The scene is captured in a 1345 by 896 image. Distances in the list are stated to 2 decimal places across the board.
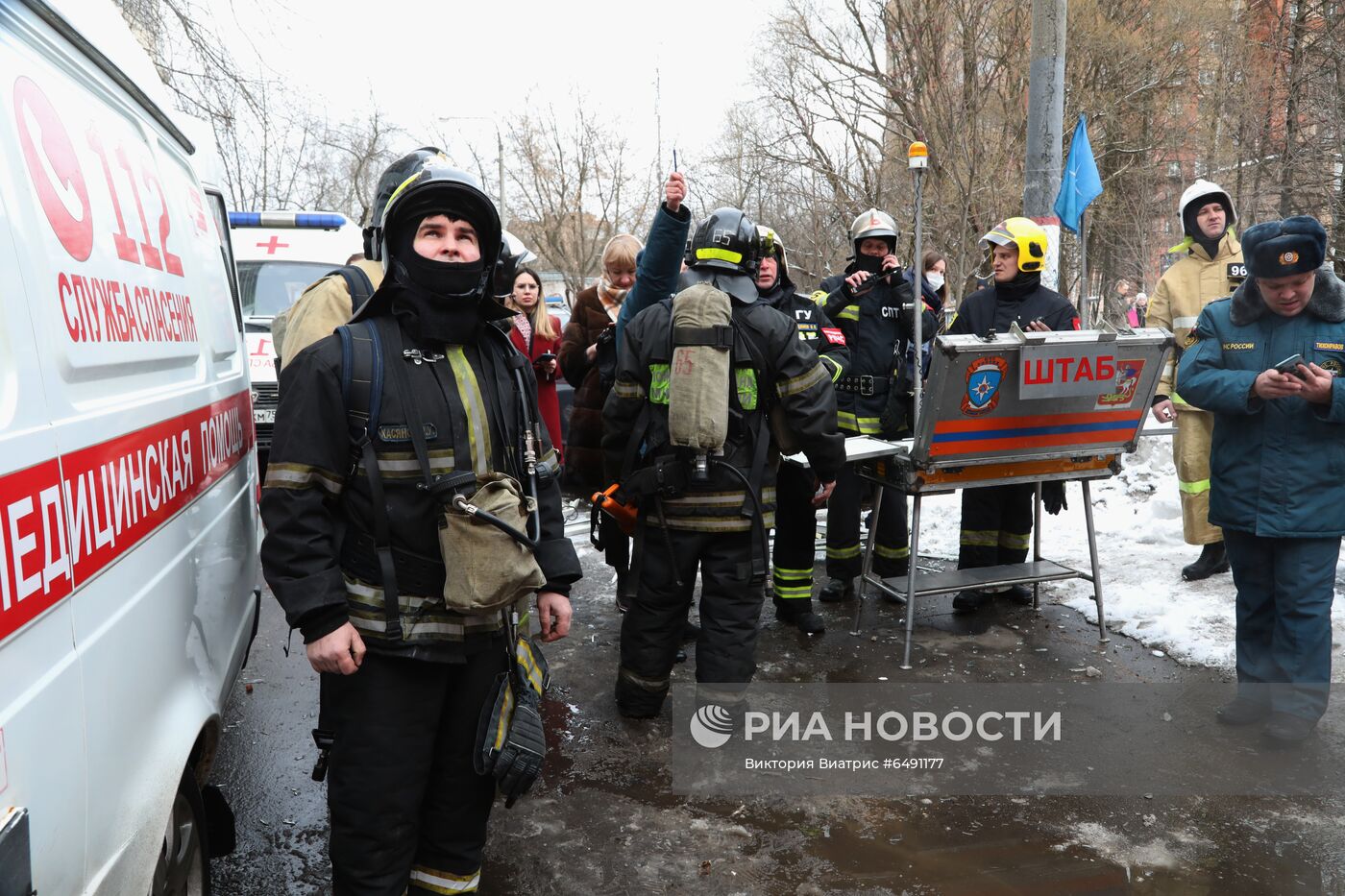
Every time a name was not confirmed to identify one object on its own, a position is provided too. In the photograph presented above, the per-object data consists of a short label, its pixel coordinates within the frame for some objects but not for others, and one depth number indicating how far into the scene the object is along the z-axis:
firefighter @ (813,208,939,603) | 5.68
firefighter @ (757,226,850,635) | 5.13
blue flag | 7.50
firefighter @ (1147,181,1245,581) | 5.49
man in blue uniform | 3.65
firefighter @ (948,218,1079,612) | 5.12
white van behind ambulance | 9.77
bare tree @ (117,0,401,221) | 9.43
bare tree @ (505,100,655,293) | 31.28
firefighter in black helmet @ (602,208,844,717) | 3.87
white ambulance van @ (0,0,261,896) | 1.43
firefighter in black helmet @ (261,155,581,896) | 2.29
